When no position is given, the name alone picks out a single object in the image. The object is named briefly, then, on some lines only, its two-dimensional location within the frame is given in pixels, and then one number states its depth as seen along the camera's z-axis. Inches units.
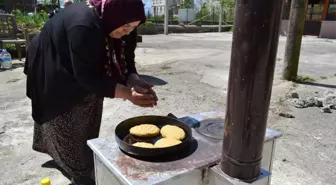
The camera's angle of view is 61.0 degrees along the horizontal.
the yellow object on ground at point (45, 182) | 72.5
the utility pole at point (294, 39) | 208.7
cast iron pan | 54.2
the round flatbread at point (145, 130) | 63.1
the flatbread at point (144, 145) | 57.4
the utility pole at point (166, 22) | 601.3
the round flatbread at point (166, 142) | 57.8
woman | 62.6
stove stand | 50.8
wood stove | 42.3
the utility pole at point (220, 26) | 783.1
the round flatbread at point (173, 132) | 61.4
